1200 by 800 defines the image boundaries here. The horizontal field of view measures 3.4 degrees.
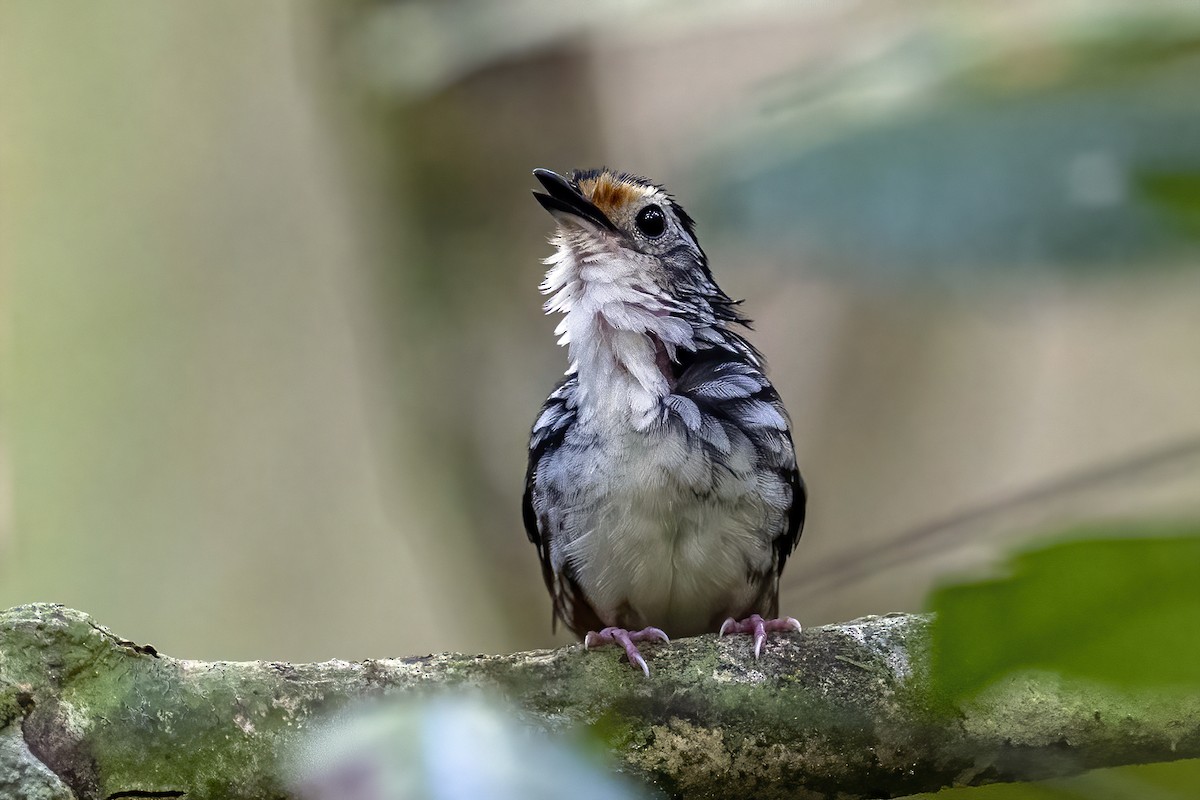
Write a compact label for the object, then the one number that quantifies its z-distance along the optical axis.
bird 3.66
